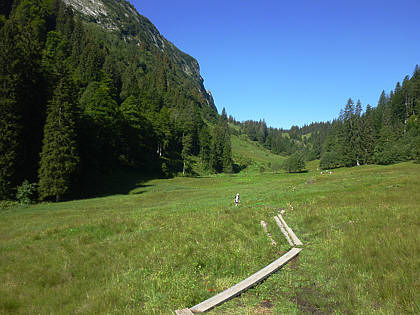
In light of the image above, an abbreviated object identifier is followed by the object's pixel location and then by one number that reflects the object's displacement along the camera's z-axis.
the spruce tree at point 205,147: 90.65
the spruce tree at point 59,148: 31.06
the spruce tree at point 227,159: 92.46
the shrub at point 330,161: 94.75
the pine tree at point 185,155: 72.86
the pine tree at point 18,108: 29.16
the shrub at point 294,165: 90.06
